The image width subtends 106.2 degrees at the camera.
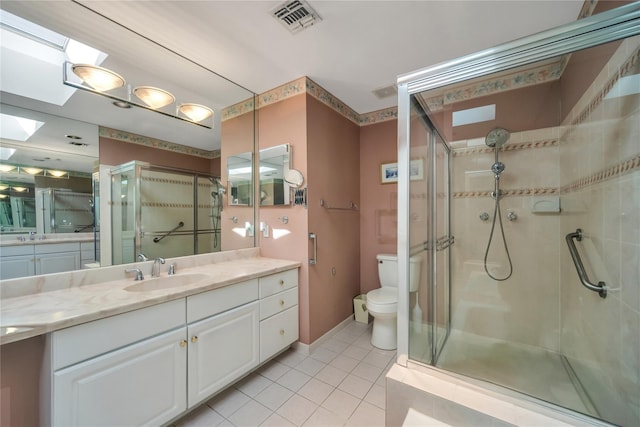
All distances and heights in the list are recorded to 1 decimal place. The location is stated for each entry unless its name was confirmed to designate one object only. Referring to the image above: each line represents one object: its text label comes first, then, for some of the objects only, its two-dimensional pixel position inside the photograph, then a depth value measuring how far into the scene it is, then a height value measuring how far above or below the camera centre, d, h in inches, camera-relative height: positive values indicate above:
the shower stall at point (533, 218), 40.3 -2.4
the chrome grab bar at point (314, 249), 84.5 -14.0
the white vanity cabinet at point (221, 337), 54.1 -31.7
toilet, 84.3 -38.2
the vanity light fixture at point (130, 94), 55.7 +31.7
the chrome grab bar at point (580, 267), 48.6 -13.6
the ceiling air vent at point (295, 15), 54.2 +46.3
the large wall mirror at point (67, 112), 48.9 +24.5
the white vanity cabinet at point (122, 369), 37.5 -28.2
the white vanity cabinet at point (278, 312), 71.6 -32.4
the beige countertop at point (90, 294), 36.2 -16.6
